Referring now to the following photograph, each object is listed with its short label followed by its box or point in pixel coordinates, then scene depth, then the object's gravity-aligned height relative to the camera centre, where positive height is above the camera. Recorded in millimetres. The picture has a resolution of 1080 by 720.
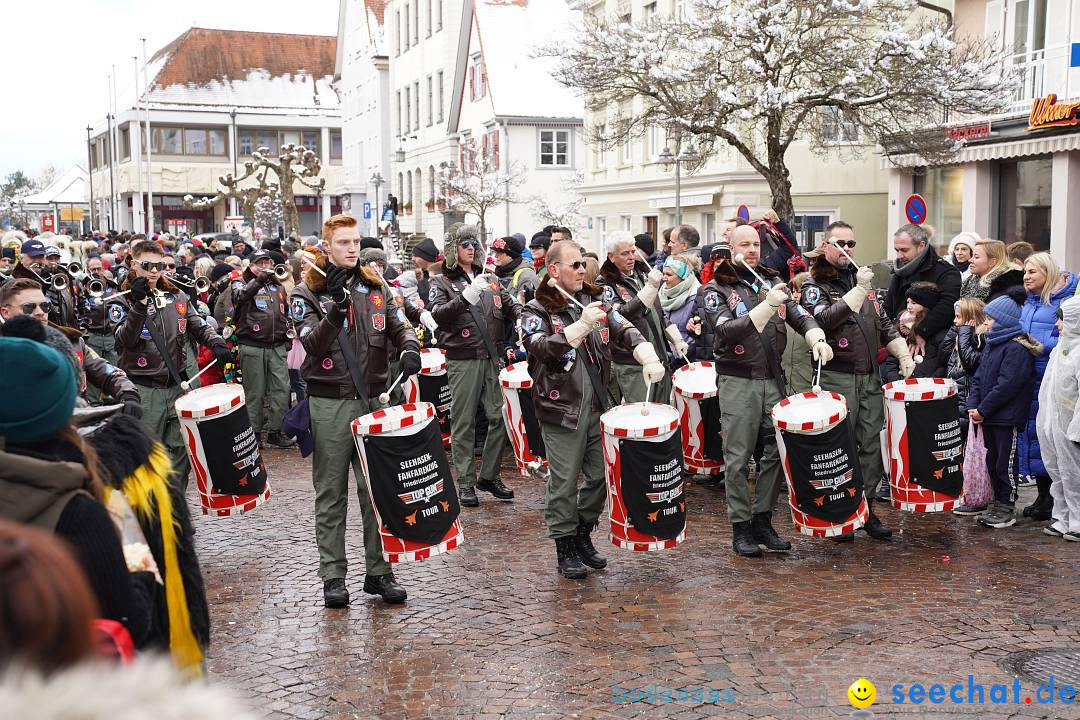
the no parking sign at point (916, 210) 16094 +423
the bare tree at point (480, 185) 41219 +2155
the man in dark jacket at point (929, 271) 9141 -246
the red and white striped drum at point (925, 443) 7277 -1278
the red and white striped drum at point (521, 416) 9242 -1398
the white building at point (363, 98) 63250 +8305
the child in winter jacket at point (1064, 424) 7637 -1239
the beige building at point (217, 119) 73875 +8171
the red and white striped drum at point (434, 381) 10352 -1230
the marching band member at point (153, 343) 8359 -696
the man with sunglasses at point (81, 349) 6234 -590
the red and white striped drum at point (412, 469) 6125 -1196
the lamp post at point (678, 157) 24547 +1876
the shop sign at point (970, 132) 23312 +2182
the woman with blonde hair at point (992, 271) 8766 -244
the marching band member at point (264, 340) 12102 -1003
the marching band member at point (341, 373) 6426 -717
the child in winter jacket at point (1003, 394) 8188 -1100
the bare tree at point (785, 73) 20516 +3142
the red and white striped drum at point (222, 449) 6980 -1235
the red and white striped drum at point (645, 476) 6426 -1307
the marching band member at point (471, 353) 9414 -911
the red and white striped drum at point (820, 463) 6883 -1328
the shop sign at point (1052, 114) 20438 +2235
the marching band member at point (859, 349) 7695 -718
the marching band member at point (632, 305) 7957 -427
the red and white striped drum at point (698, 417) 9047 -1377
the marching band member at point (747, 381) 7398 -894
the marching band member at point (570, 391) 6820 -874
